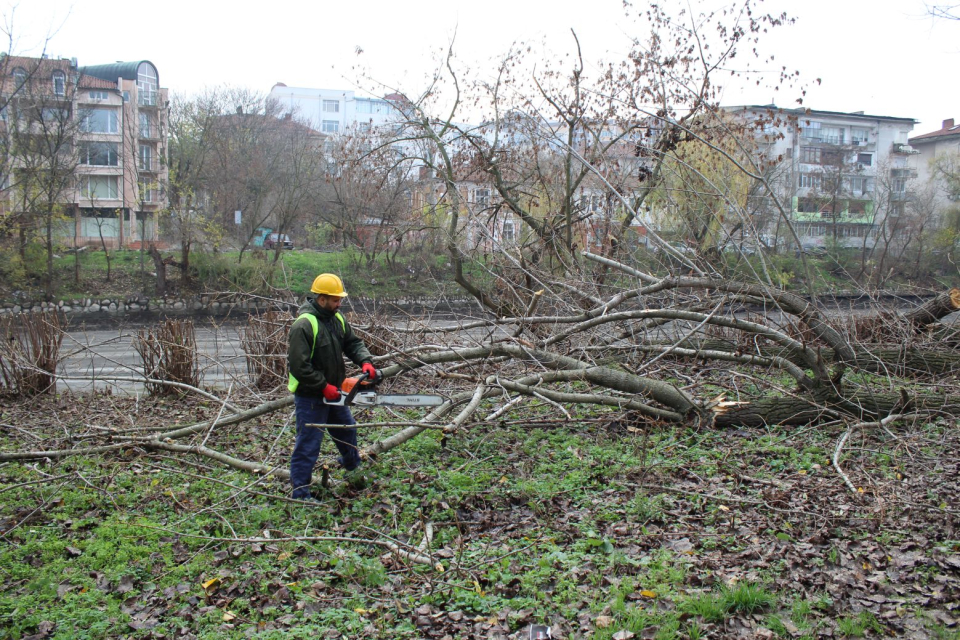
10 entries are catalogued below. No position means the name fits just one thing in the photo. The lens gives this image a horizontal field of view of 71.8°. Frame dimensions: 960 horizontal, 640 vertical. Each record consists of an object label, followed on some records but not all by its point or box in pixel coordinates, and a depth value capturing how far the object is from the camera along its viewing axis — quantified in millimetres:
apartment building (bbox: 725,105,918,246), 33906
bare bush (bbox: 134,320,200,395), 8445
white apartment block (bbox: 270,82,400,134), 68250
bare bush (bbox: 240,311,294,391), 8406
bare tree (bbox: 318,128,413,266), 12953
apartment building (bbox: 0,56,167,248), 21344
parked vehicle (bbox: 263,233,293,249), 26438
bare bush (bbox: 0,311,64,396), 8469
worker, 4898
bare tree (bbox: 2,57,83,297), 21219
